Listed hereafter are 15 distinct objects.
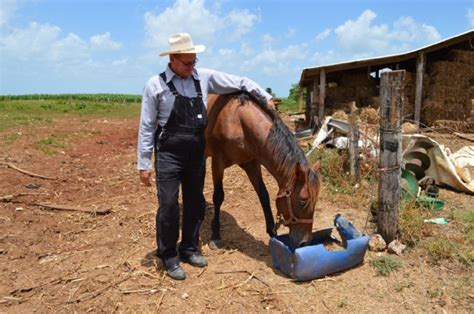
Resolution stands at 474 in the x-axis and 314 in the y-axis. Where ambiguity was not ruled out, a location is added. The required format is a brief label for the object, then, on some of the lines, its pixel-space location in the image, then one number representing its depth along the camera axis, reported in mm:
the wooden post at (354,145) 6230
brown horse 3381
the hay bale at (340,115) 9939
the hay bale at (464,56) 10664
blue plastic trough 3270
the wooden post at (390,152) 3703
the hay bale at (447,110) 10836
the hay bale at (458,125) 10812
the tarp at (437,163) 6019
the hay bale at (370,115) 9898
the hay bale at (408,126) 9696
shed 10508
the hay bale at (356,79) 11453
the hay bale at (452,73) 10633
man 3252
